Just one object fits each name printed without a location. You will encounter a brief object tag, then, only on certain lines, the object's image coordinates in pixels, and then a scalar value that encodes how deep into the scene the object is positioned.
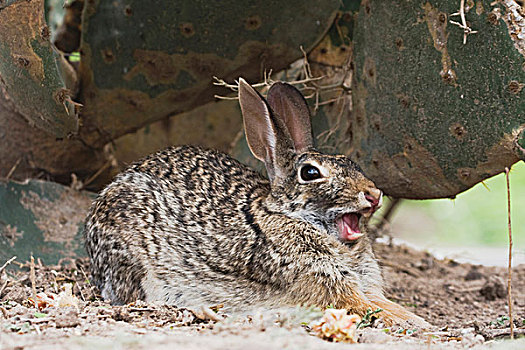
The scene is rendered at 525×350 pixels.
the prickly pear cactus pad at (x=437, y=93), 7.81
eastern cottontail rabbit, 8.11
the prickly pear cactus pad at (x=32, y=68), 8.69
